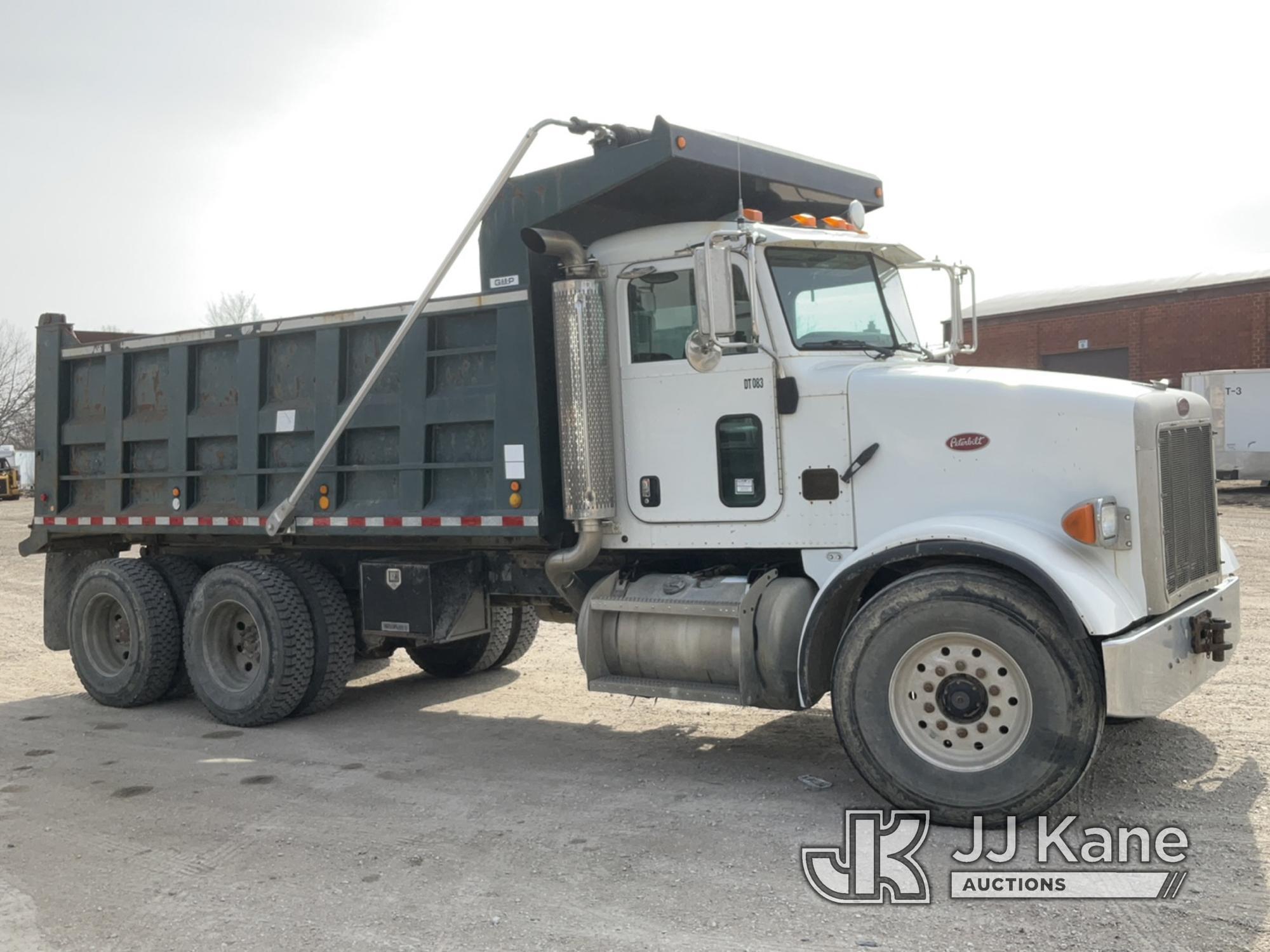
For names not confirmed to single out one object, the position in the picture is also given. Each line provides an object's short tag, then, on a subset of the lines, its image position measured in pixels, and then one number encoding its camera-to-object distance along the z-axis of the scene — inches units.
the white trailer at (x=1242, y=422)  906.1
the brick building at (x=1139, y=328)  1193.4
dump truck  209.5
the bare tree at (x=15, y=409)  2262.6
